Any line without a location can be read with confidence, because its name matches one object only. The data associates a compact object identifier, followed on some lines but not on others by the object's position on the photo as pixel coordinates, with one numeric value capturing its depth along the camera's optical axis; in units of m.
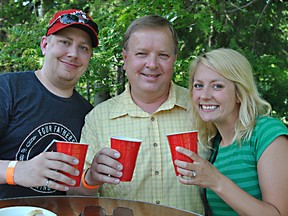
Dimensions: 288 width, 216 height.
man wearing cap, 2.57
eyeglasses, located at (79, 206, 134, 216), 1.87
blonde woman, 1.96
